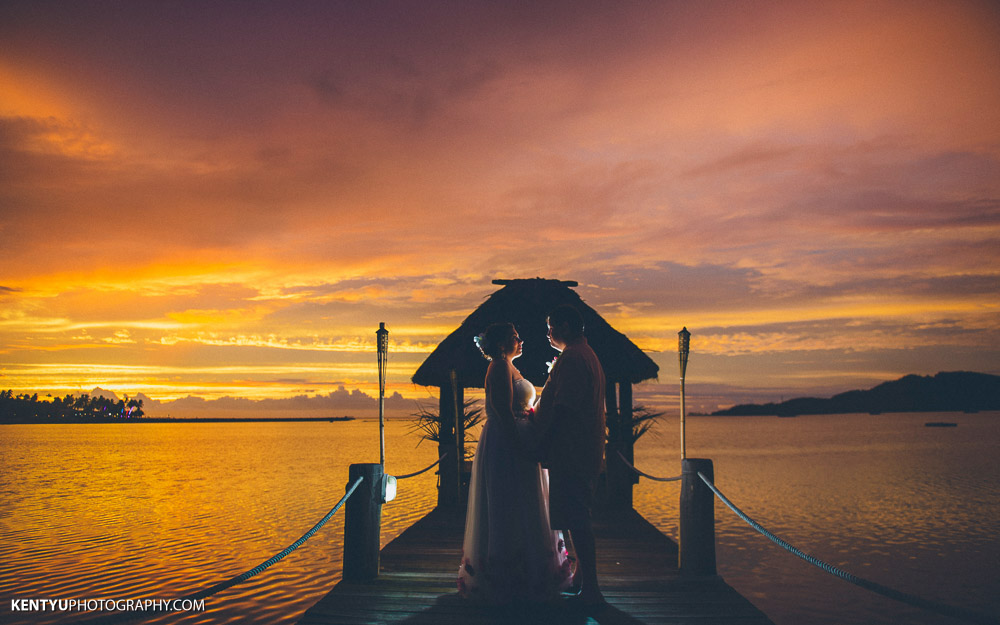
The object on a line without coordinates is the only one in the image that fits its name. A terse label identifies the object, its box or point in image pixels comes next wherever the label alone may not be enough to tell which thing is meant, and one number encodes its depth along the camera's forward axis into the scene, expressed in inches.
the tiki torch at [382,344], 343.9
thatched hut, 447.8
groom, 178.5
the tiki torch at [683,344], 367.2
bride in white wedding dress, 183.9
